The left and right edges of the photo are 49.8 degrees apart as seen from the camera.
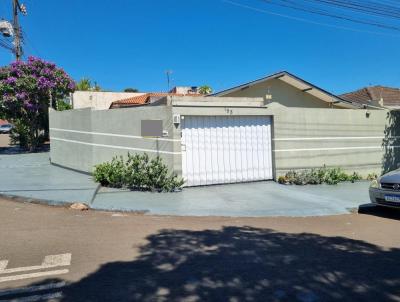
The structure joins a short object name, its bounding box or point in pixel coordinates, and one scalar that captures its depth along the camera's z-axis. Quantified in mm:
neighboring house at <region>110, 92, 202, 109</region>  27953
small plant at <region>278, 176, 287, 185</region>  12766
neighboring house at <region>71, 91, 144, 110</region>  34344
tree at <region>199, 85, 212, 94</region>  43994
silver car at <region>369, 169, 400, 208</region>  9086
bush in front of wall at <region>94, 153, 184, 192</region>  10914
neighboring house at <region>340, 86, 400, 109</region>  27375
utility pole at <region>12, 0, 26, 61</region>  22609
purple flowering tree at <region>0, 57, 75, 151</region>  17375
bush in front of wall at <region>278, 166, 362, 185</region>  12789
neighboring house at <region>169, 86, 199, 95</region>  40575
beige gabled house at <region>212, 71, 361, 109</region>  19031
